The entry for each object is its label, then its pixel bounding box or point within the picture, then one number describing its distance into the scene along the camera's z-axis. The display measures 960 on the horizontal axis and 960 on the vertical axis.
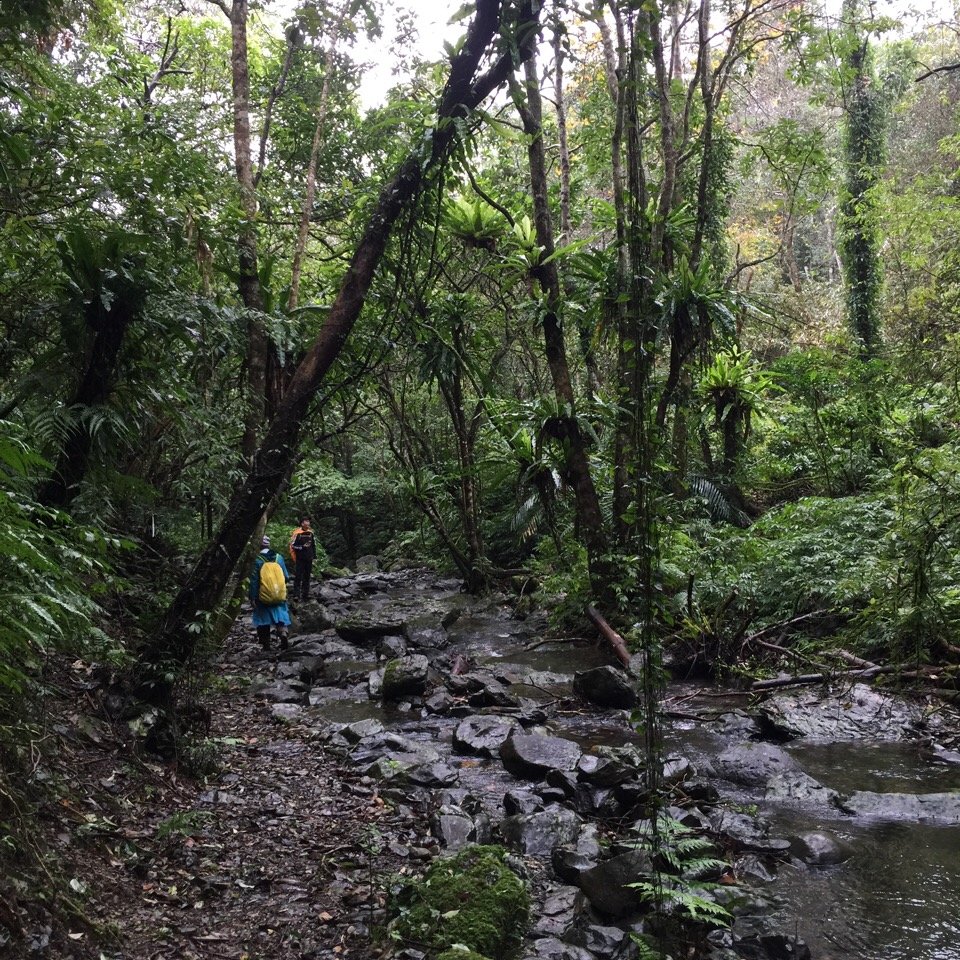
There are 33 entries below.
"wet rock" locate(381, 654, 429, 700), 7.71
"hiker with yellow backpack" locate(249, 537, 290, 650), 9.45
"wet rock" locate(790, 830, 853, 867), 4.25
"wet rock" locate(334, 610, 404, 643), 10.56
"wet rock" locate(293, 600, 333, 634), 11.39
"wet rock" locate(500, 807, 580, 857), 4.40
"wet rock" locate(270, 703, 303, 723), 7.04
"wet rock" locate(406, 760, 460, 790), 5.40
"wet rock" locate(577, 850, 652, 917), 3.64
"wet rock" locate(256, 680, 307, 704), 7.76
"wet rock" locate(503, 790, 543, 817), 4.89
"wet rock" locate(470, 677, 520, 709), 7.48
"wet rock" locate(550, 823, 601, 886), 4.03
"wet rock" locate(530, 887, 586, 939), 3.59
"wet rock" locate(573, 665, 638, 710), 7.30
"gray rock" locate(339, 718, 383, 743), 6.39
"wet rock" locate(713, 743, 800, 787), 5.41
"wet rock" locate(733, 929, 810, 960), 3.35
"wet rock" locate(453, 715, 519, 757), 6.21
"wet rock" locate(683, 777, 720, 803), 4.95
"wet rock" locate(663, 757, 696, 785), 5.05
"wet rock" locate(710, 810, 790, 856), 4.37
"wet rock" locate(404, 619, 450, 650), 10.38
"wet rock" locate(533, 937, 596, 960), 3.36
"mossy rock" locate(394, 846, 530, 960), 3.29
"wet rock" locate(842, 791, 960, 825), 4.70
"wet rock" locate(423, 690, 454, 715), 7.45
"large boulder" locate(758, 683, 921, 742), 6.31
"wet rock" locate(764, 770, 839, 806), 5.04
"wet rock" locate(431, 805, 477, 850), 4.39
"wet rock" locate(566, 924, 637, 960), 3.35
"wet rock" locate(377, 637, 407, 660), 9.66
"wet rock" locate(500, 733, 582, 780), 5.62
